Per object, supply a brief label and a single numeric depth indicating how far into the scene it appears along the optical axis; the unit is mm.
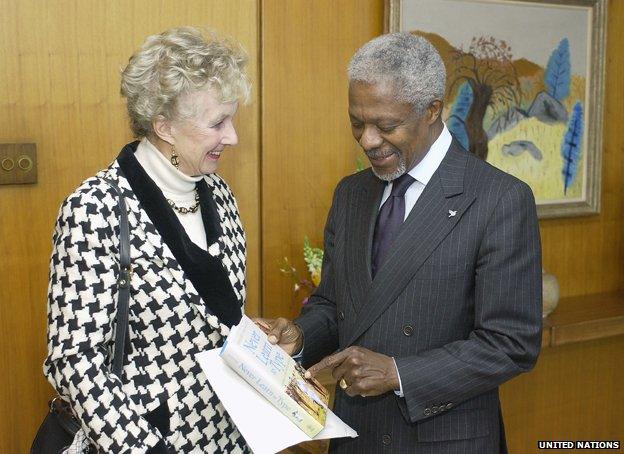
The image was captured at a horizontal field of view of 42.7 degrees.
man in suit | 1886
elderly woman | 1808
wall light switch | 2543
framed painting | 3361
